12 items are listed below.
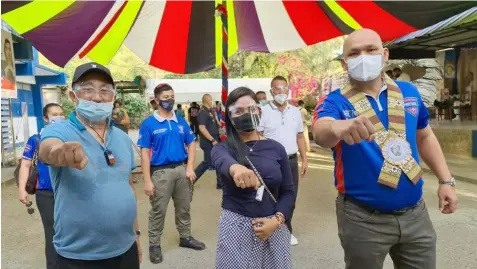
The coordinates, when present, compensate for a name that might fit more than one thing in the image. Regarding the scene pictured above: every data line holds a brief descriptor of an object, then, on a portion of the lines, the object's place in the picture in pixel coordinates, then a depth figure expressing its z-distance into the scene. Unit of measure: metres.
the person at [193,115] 14.64
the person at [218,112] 10.51
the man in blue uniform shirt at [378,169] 2.15
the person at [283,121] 4.56
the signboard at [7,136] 11.76
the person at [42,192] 3.29
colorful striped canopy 5.37
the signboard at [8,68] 8.84
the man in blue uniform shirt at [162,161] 4.30
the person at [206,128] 8.08
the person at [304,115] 13.58
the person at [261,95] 7.16
